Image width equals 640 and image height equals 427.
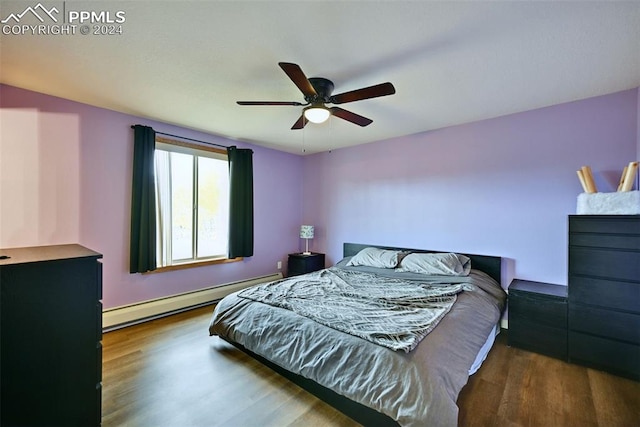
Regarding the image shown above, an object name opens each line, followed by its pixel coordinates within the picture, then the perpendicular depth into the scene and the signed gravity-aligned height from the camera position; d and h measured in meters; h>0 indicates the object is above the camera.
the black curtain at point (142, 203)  3.13 +0.10
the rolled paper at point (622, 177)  2.32 +0.31
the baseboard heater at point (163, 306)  2.93 -1.15
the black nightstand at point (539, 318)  2.41 -0.99
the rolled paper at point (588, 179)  2.42 +0.31
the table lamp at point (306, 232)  4.57 -0.34
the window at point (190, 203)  3.42 +0.13
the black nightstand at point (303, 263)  4.38 -0.85
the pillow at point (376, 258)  3.46 -0.61
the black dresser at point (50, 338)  1.27 -0.64
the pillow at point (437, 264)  3.00 -0.60
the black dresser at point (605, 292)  2.12 -0.66
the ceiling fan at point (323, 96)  1.86 +0.88
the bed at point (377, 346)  1.46 -0.90
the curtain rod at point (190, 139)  3.36 +0.99
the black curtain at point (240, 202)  4.01 +0.16
